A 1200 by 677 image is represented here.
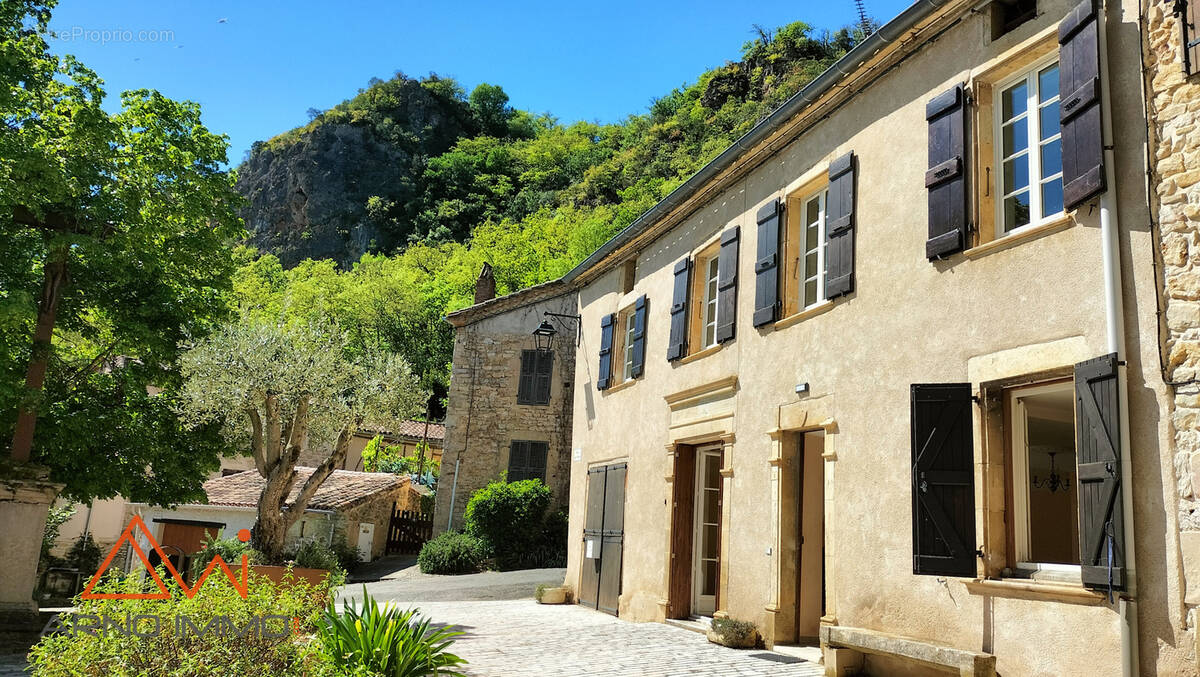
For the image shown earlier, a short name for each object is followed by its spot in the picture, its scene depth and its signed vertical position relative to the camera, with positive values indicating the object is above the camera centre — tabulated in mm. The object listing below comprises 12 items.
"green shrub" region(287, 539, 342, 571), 12359 -1126
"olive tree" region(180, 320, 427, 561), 13688 +1336
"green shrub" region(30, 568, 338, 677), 4746 -986
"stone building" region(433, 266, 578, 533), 22453 +2485
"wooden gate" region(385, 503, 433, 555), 24641 -1349
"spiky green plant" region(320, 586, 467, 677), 5520 -1049
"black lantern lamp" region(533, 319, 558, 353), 22292 +4125
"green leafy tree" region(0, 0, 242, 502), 11000 +2933
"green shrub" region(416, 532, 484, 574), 19703 -1536
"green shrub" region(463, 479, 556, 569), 20266 -751
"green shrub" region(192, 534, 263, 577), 13148 -1294
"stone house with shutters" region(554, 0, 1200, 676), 5008 +1237
